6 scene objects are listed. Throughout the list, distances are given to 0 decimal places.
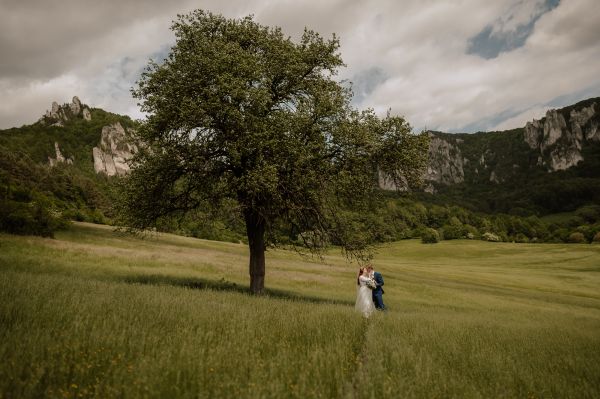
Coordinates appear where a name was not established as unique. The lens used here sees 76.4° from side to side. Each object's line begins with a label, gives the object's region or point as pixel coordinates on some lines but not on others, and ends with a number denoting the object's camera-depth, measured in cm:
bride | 1965
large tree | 1792
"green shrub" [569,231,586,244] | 13512
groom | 2304
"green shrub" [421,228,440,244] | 13850
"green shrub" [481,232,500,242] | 14625
